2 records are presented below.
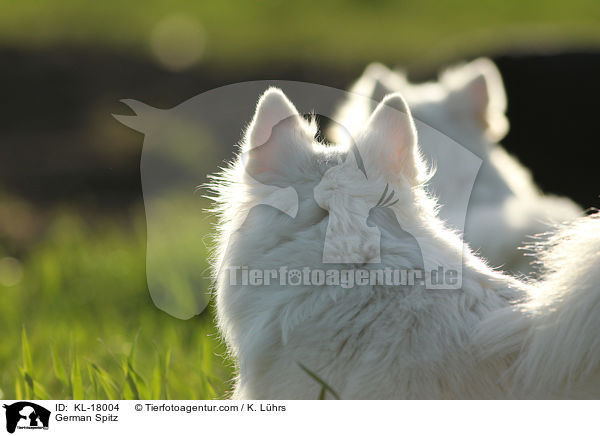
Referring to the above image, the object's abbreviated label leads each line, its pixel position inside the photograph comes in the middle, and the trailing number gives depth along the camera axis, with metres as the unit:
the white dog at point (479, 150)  5.92
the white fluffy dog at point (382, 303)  5.43
